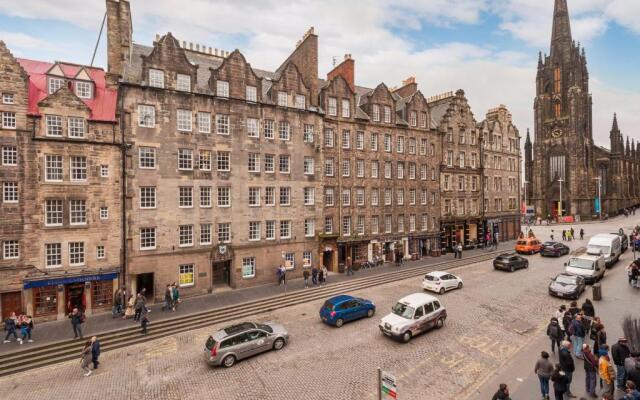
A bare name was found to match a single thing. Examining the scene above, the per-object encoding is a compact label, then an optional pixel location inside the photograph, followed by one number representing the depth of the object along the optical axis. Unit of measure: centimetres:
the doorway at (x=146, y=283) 2492
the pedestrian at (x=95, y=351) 1546
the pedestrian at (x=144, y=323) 1922
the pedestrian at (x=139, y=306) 2026
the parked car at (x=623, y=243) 3621
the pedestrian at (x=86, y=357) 1520
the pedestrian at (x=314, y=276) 2783
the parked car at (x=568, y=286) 2252
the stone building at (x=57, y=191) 2073
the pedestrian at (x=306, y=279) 2688
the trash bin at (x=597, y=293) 2172
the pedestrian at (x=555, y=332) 1465
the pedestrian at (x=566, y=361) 1150
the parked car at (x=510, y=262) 3084
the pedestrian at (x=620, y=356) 1162
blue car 1958
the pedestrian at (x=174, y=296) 2269
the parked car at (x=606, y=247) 3019
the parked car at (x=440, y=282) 2519
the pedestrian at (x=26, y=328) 1802
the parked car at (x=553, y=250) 3644
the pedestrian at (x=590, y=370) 1135
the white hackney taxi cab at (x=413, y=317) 1723
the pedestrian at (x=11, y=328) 1814
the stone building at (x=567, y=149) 8056
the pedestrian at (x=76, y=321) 1807
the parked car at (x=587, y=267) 2508
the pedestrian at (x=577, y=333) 1411
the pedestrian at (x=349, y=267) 3145
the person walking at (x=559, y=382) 1078
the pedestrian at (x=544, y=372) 1143
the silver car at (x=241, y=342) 1531
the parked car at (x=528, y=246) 3853
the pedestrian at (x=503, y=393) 975
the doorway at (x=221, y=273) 2841
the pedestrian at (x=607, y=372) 1099
